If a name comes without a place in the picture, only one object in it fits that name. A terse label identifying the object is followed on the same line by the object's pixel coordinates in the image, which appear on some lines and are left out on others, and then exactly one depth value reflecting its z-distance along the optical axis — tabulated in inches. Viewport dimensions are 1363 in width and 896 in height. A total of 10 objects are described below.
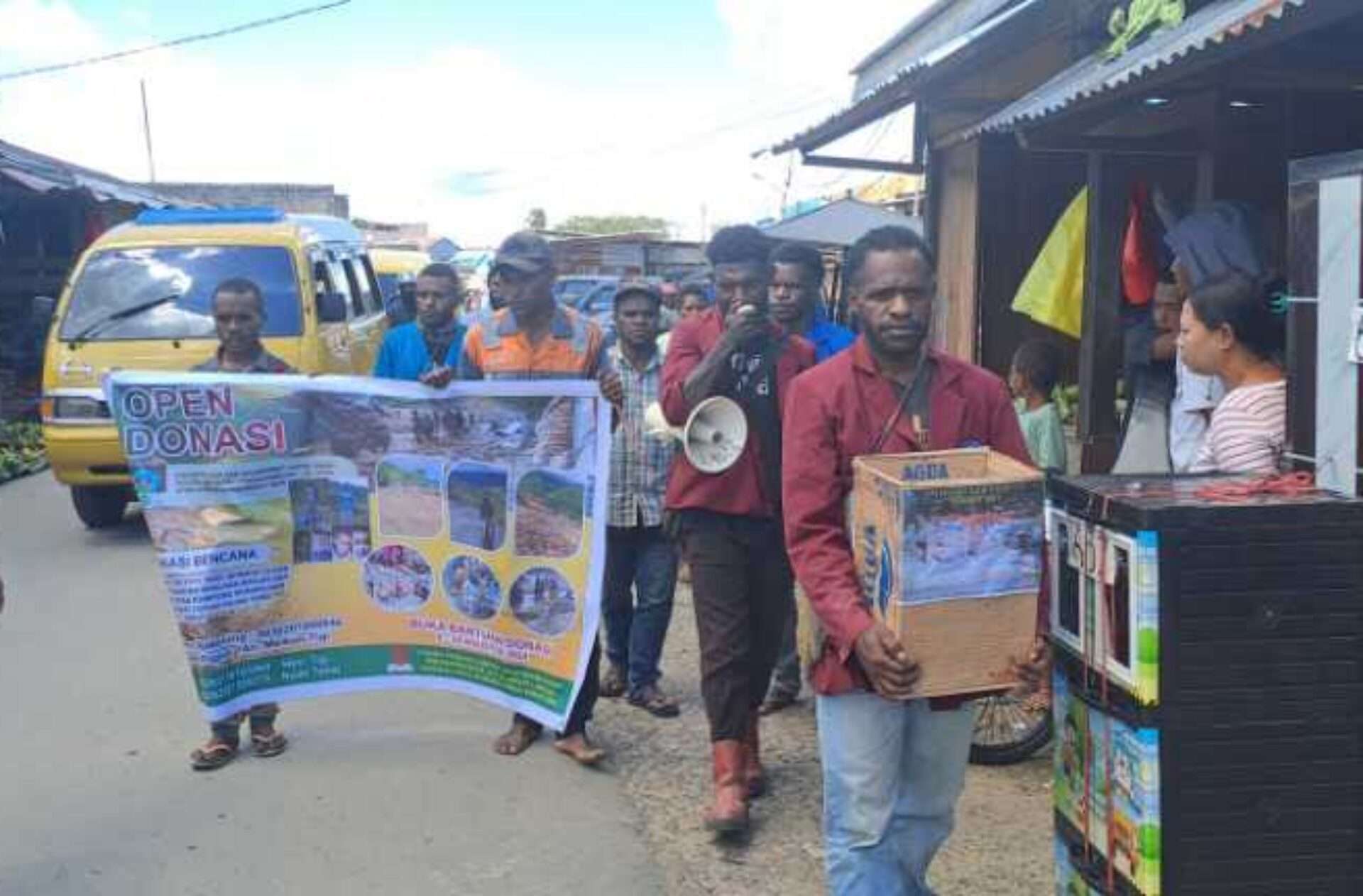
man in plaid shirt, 231.1
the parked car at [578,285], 940.0
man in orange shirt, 203.3
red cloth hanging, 250.5
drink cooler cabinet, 104.1
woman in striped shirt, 130.1
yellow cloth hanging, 281.0
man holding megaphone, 175.9
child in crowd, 235.3
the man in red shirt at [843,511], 124.8
